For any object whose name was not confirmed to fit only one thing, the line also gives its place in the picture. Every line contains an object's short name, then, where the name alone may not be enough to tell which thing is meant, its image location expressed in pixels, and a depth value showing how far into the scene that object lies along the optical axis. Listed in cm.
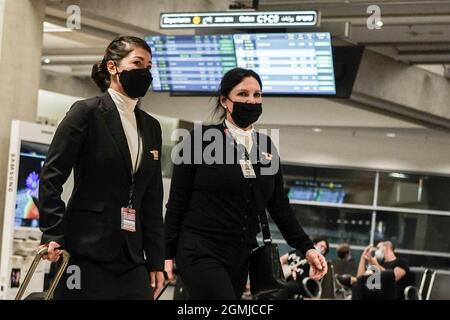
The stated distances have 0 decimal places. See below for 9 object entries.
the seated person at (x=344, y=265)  1775
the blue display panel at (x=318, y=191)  2230
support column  910
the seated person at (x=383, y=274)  1380
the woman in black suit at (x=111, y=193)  384
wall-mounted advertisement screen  890
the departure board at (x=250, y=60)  1086
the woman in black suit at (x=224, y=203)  451
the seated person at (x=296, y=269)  1487
